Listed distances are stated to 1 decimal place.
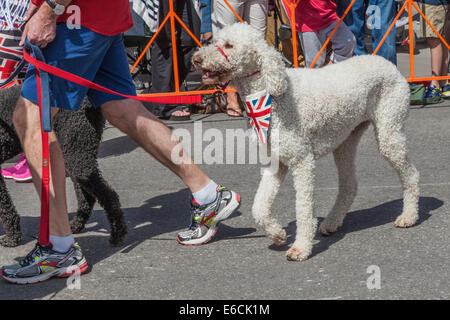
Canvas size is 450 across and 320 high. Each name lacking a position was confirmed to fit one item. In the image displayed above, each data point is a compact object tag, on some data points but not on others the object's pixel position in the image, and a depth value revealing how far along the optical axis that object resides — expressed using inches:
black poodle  152.9
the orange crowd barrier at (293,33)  284.7
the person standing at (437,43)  299.6
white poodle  130.9
